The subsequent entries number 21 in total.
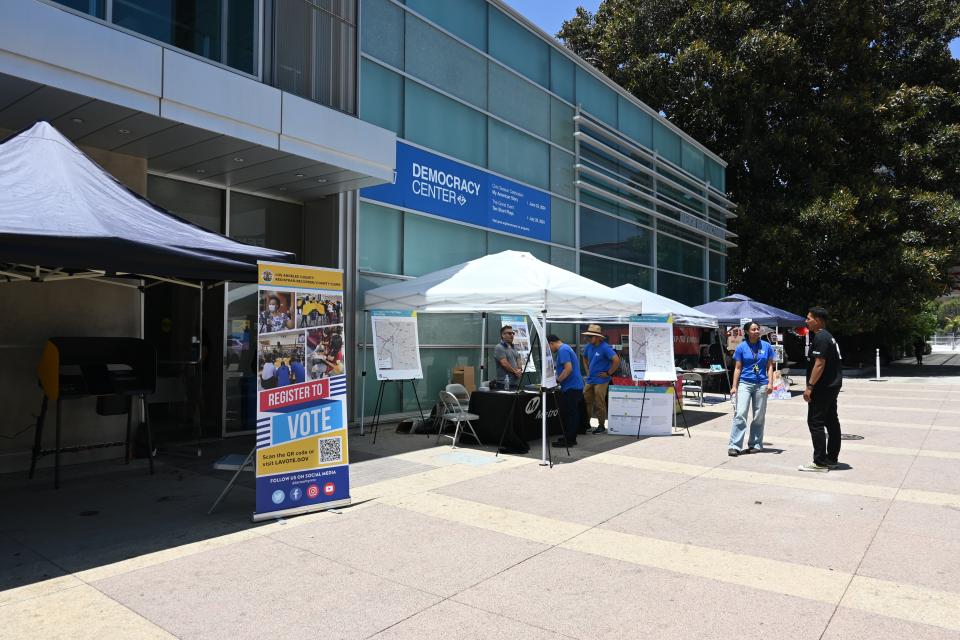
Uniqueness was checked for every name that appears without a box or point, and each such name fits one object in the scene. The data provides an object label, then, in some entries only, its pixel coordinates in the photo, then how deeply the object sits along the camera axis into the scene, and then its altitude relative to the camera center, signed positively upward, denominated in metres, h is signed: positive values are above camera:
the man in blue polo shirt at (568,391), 9.49 -0.69
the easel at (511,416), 8.51 -1.02
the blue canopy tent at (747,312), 18.02 +0.86
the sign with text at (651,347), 10.73 -0.06
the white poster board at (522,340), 12.09 +0.05
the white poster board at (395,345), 10.24 -0.04
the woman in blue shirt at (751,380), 8.98 -0.50
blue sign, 12.12 +3.01
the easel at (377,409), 10.11 -1.09
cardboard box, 13.02 -0.68
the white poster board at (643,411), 10.84 -1.11
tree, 25.69 +8.69
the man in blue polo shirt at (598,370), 11.13 -0.47
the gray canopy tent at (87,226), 4.67 +0.90
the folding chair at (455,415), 8.95 -0.99
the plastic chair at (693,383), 14.87 -0.99
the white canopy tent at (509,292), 8.59 +0.70
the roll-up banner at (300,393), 5.60 -0.45
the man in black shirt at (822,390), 7.77 -0.55
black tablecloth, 9.08 -1.04
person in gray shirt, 10.73 -0.26
